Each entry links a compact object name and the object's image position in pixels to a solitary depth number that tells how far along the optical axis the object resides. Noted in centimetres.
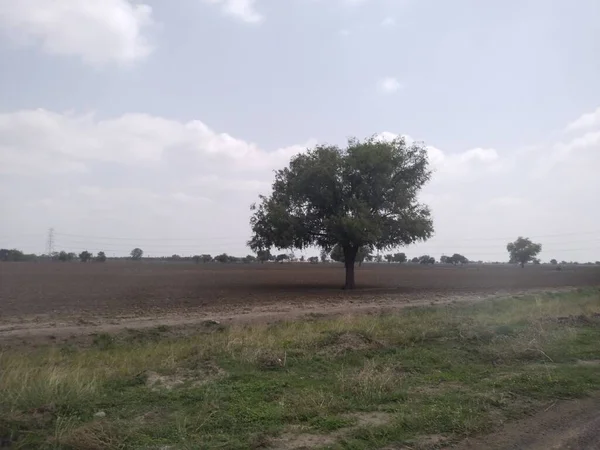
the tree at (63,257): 15475
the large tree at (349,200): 3784
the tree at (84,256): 15401
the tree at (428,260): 19588
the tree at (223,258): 17736
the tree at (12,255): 13362
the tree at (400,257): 18848
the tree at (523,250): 14000
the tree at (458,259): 19212
